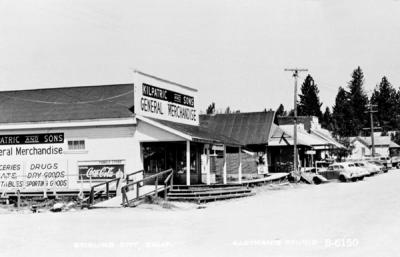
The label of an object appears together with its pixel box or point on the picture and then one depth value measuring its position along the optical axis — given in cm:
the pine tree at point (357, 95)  13950
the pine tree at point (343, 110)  12934
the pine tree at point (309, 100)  13200
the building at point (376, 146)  9803
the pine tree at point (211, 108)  12132
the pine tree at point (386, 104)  14812
